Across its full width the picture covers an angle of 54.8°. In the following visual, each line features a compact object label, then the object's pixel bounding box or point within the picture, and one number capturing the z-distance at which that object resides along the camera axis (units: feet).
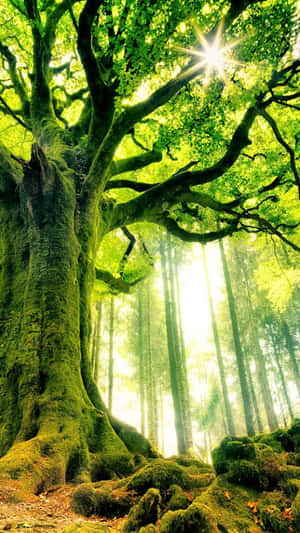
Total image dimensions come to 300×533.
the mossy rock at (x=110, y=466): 10.41
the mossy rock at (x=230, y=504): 4.87
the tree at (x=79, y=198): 11.17
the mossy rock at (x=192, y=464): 9.39
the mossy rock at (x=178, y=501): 5.48
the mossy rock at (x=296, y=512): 4.66
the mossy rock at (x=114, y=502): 6.57
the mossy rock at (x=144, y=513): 5.27
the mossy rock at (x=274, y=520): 4.72
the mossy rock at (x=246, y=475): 6.19
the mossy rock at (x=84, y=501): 6.76
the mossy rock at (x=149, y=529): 4.46
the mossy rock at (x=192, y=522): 4.33
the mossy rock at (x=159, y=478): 6.49
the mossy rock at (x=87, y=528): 4.40
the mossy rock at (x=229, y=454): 7.01
